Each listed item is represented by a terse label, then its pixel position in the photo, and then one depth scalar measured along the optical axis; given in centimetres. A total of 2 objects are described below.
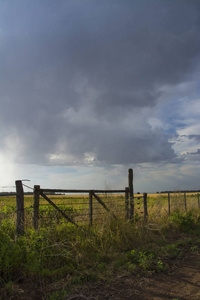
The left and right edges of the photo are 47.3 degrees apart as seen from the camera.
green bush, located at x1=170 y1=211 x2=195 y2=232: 1030
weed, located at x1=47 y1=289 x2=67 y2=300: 405
